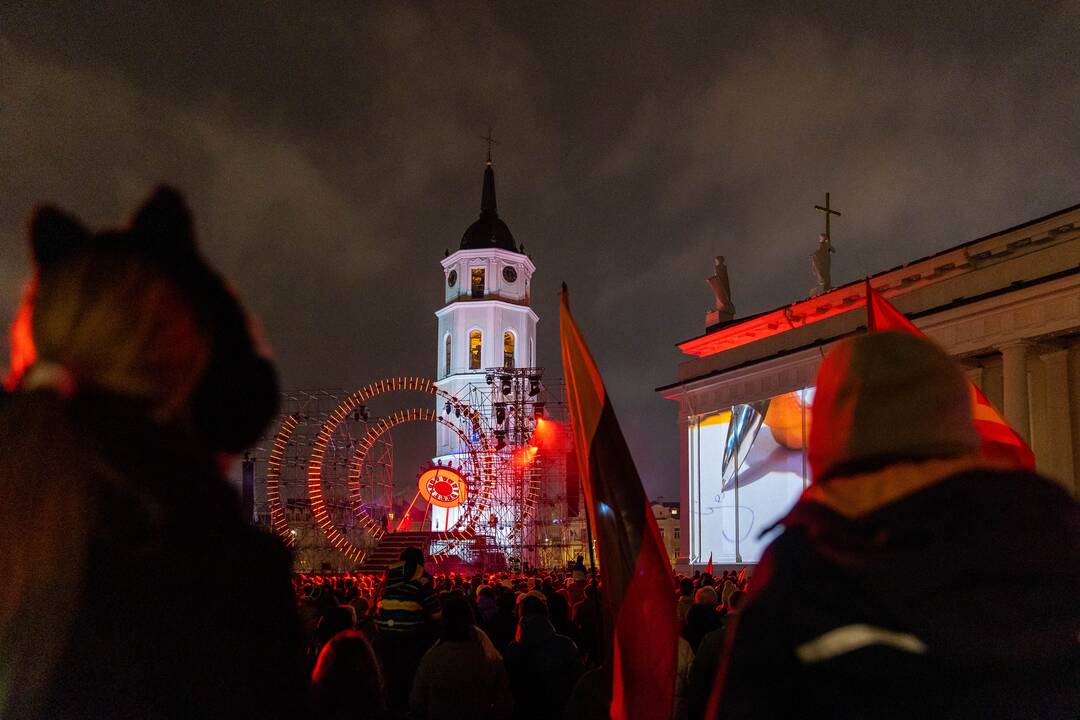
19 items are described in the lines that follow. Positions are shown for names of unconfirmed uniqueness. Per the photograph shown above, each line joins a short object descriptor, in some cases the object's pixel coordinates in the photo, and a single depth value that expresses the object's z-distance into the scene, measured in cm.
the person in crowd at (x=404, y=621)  693
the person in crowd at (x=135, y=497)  143
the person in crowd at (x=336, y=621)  521
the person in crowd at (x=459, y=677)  574
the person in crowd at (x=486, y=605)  1069
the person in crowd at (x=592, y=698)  586
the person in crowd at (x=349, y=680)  371
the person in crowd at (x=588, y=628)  1027
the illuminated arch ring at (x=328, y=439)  3500
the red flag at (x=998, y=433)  637
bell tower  7750
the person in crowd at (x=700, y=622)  743
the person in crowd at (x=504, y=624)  965
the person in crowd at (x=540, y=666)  722
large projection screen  2883
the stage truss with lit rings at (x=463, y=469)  3725
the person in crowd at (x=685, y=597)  997
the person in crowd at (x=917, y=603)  177
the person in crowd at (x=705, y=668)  621
